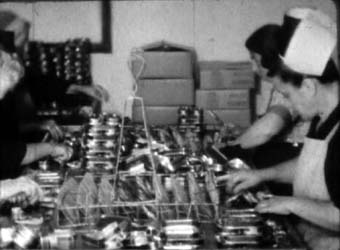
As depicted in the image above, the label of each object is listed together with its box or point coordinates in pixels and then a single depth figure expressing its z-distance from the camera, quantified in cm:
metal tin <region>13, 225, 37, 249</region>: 195
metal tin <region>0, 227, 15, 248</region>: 197
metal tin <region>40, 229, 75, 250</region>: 196
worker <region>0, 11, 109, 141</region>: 408
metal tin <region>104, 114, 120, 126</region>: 354
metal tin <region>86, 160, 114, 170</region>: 287
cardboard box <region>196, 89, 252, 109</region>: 480
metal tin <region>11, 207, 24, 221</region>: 219
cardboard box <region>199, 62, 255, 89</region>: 483
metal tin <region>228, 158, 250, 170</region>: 289
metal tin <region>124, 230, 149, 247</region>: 196
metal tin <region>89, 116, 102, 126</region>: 350
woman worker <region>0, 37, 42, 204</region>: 236
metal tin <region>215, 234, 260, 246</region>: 195
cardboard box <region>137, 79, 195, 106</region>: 478
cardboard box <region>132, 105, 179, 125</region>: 482
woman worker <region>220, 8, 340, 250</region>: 223
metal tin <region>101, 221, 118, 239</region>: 197
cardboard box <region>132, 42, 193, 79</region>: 480
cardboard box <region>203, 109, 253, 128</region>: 479
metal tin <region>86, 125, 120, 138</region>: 328
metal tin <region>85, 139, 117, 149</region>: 312
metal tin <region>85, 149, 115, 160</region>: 297
